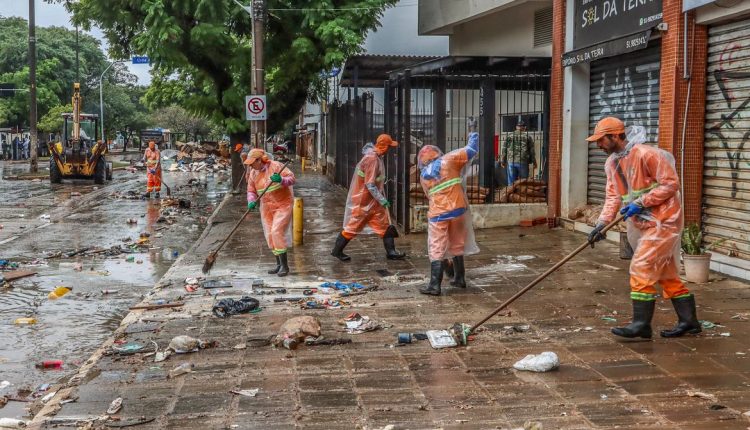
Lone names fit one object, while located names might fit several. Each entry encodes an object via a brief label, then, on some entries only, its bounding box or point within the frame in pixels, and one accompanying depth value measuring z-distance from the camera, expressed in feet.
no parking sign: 55.98
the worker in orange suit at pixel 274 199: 32.30
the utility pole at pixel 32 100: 108.68
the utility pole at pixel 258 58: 56.44
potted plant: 28.32
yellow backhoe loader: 92.22
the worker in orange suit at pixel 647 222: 20.36
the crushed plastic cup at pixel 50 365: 21.84
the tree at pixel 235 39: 65.87
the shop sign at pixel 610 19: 34.19
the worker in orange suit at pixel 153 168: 72.02
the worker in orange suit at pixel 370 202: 35.04
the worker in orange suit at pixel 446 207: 27.81
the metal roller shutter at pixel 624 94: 35.83
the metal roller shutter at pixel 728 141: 29.63
